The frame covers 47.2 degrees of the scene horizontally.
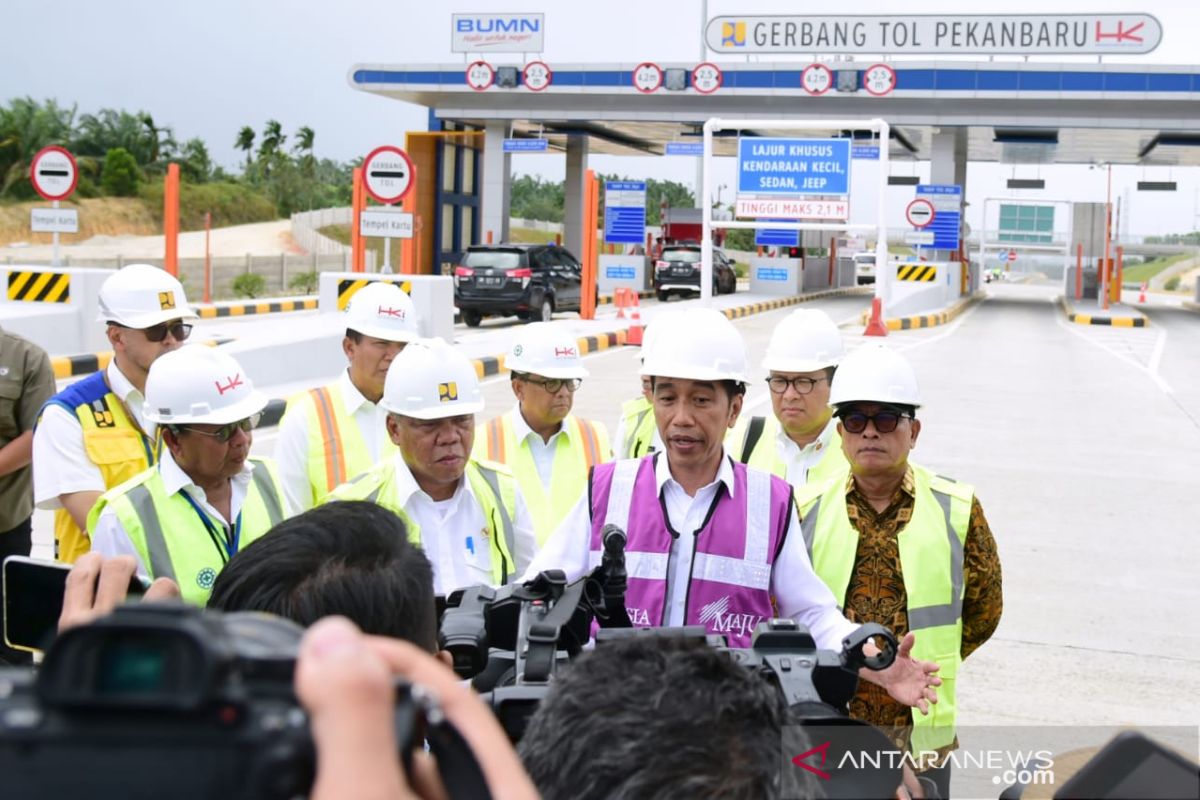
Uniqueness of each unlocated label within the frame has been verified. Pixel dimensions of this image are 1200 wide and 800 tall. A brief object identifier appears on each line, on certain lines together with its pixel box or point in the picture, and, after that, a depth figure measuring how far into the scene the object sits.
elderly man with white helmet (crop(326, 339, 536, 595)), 3.87
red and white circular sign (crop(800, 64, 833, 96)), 33.69
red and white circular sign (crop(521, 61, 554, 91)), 35.09
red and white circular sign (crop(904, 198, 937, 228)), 30.03
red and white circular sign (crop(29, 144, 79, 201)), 16.92
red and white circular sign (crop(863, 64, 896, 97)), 33.50
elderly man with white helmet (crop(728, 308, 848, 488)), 4.77
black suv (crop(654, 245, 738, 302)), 36.38
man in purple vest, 3.04
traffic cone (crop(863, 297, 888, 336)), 21.47
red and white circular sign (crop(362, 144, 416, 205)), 14.18
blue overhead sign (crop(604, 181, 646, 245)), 37.38
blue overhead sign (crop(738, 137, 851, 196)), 16.70
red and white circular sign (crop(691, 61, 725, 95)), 34.41
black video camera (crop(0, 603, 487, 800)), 0.73
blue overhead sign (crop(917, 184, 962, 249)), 34.69
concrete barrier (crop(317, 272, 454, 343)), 14.73
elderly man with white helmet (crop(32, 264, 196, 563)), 4.05
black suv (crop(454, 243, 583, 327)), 25.98
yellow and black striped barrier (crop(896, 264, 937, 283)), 33.09
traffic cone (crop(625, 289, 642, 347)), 22.38
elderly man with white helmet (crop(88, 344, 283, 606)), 3.33
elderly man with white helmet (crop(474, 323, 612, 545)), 5.14
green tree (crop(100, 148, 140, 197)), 55.72
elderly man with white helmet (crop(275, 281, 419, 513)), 4.70
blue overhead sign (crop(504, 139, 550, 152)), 34.84
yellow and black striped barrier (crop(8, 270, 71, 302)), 14.64
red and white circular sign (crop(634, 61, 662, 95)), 34.59
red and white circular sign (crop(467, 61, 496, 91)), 35.19
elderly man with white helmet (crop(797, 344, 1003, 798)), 3.39
